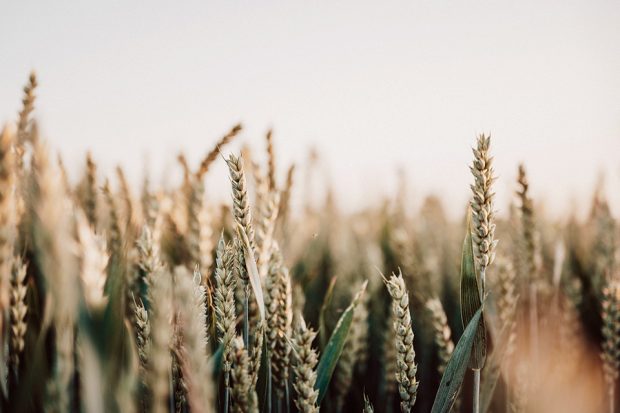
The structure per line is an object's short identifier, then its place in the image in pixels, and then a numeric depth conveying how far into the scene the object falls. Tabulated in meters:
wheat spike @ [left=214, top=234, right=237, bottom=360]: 0.70
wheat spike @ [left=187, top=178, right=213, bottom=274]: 0.85
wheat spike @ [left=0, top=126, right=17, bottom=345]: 0.61
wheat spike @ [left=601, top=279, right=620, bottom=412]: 0.90
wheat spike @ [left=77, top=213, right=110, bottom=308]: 0.63
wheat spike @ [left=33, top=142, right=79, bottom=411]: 0.61
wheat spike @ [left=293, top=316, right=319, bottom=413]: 0.71
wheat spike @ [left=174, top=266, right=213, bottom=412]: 0.60
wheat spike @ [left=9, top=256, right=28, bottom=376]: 0.70
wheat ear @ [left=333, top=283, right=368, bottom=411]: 0.89
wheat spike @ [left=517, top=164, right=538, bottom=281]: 0.90
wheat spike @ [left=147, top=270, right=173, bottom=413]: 0.59
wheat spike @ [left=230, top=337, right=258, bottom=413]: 0.68
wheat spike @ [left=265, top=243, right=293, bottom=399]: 0.76
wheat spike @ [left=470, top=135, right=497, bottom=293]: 0.72
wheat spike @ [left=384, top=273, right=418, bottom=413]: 0.72
